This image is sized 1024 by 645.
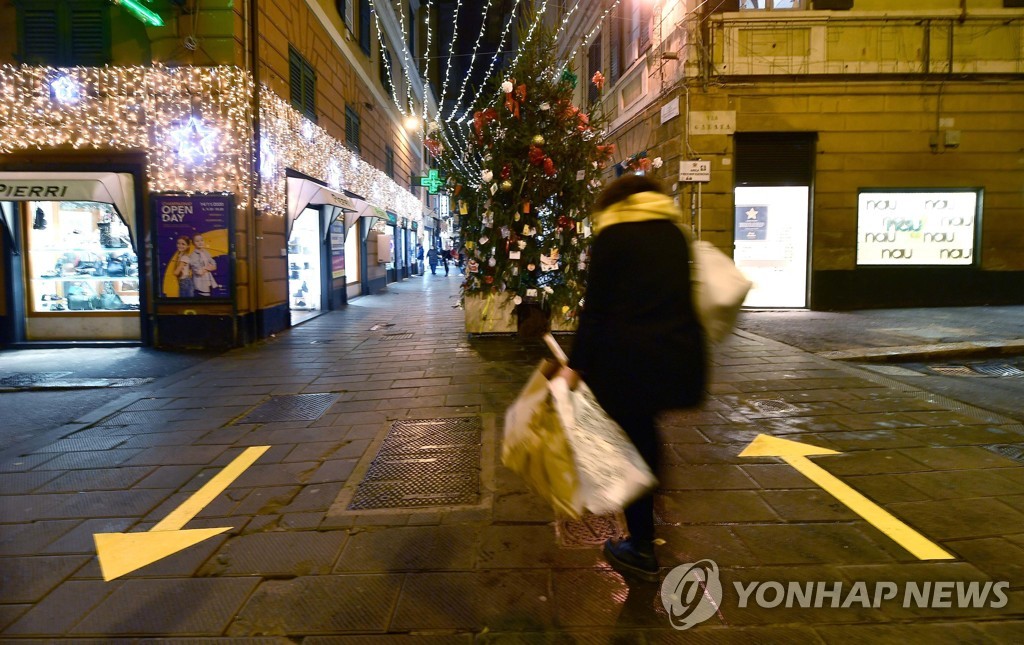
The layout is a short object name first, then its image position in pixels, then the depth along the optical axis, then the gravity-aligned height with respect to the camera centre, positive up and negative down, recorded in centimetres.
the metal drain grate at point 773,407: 559 -126
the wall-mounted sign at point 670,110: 1327 +328
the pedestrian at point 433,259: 3427 +40
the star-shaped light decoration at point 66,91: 900 +247
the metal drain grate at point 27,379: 724 -129
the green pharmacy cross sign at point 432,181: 2505 +340
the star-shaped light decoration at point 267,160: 1007 +171
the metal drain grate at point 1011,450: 433 -128
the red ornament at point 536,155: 883 +153
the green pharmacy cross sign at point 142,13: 781 +323
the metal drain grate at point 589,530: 330 -142
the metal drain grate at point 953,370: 724 -121
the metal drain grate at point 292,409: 570 -133
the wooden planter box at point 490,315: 988 -76
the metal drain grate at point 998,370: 710 -119
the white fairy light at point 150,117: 901 +213
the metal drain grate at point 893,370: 720 -121
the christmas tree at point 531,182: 909 +122
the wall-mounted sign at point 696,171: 1189 +176
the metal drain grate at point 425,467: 386 -136
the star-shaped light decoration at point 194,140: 914 +181
